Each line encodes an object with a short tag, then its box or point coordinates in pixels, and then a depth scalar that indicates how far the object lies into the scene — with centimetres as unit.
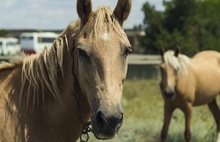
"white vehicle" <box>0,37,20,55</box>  3938
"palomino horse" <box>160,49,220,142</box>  886
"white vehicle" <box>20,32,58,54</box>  3319
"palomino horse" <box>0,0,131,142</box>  298
